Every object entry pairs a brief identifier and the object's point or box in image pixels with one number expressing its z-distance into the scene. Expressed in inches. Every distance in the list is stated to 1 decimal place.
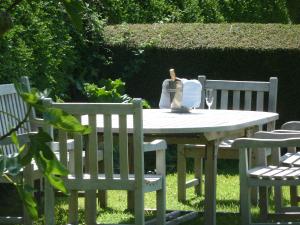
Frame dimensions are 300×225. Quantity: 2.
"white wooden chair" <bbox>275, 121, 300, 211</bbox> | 318.7
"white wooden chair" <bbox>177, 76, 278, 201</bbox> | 388.8
